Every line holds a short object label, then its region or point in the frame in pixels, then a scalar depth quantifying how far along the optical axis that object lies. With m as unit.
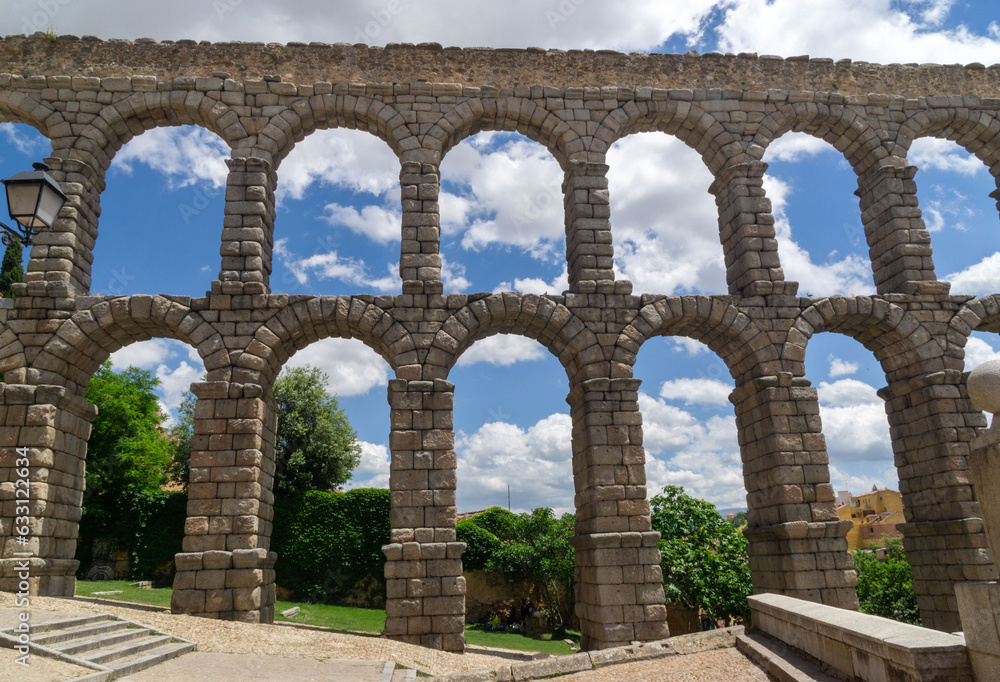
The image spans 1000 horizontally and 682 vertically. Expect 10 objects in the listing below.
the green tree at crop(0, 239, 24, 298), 25.62
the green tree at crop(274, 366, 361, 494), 24.98
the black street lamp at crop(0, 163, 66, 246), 6.00
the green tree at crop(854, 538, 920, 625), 15.50
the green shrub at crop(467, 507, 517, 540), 21.88
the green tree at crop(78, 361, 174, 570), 19.02
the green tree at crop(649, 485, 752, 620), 15.47
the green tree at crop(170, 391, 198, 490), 27.15
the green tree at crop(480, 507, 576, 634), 19.31
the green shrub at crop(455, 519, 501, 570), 20.50
